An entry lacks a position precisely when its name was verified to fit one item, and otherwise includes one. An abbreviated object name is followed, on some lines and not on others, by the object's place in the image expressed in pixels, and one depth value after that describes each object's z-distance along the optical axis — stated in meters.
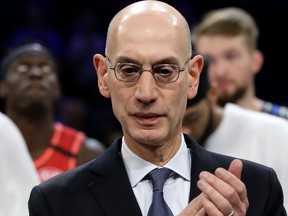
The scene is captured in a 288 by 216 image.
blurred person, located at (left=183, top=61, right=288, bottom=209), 6.31
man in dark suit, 3.79
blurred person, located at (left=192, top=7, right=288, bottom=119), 8.73
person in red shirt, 8.68
